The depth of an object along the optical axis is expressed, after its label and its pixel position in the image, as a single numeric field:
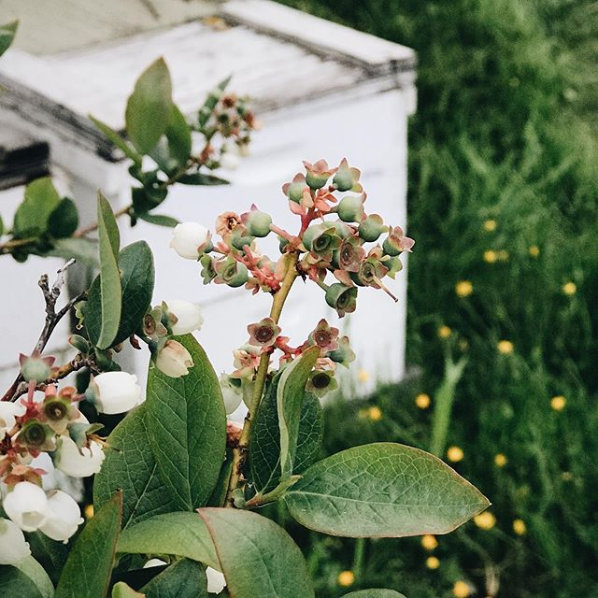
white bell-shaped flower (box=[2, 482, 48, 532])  0.39
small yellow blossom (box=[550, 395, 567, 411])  1.72
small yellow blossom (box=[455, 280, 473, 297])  2.03
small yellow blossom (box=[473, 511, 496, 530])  1.56
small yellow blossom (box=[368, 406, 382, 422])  1.75
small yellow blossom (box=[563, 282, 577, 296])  1.96
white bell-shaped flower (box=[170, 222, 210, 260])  0.51
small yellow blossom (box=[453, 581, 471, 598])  1.49
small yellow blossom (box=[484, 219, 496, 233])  2.12
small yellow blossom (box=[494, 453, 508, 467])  1.65
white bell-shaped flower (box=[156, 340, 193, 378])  0.44
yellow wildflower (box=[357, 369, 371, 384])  1.82
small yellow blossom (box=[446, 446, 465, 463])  1.64
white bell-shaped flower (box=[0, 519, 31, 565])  0.40
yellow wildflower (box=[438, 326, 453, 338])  1.97
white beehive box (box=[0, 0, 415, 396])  1.38
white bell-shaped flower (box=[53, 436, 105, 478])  0.40
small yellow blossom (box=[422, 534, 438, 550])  1.55
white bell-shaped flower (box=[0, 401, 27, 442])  0.40
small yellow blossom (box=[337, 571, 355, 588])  1.48
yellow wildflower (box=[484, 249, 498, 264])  2.07
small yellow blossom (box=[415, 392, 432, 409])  1.80
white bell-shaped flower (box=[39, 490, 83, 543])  0.41
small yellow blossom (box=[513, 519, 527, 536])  1.56
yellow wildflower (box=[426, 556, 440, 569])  1.54
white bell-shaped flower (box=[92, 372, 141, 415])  0.43
